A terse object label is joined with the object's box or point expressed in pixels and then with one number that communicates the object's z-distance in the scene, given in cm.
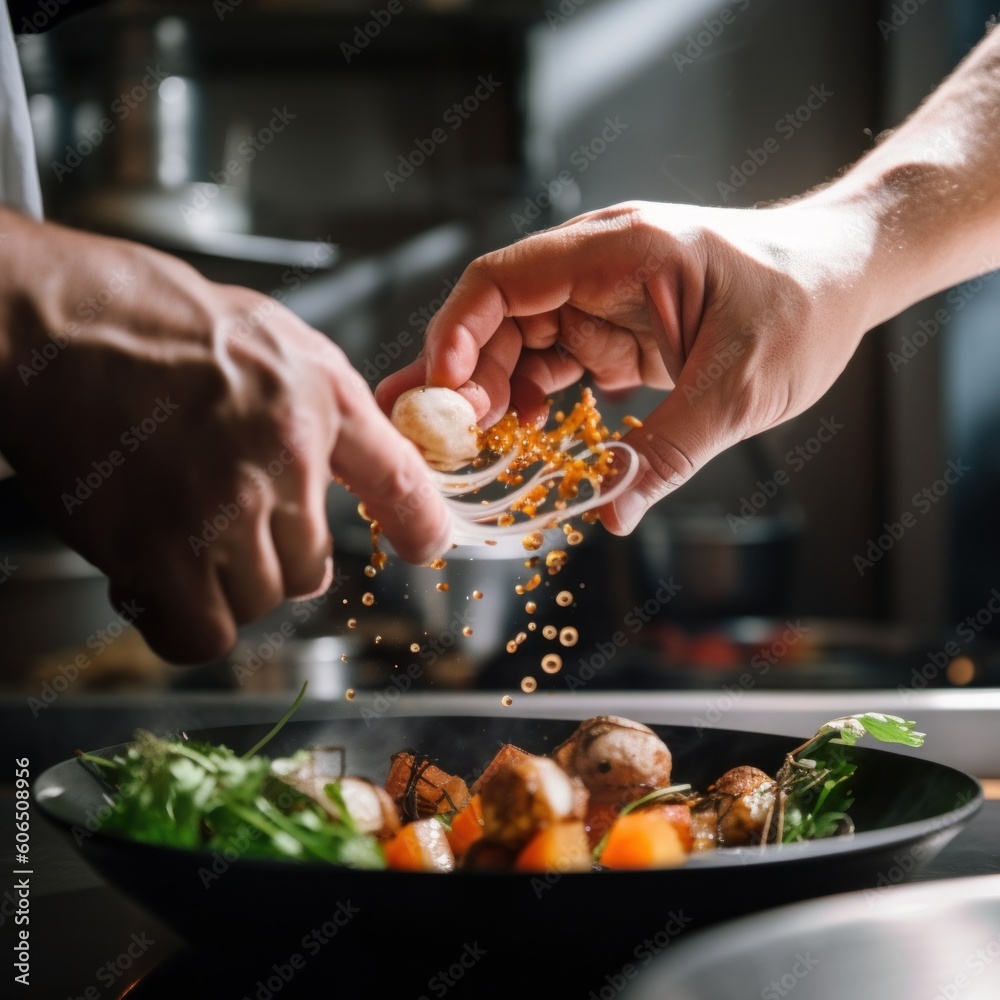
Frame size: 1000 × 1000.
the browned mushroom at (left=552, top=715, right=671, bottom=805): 44
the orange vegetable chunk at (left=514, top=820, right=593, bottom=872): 36
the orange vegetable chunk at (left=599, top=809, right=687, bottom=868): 37
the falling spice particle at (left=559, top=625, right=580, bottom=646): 48
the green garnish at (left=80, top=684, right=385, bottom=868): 37
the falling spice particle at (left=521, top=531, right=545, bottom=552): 49
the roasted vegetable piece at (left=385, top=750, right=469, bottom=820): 45
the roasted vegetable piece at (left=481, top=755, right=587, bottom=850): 37
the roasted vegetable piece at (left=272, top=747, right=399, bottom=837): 39
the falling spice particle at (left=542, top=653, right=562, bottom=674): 48
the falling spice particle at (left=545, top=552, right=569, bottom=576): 49
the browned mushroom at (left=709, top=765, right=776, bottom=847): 42
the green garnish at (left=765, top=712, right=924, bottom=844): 42
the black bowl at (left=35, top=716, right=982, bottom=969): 33
